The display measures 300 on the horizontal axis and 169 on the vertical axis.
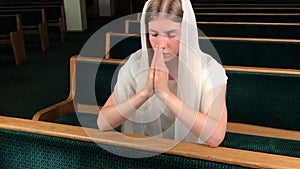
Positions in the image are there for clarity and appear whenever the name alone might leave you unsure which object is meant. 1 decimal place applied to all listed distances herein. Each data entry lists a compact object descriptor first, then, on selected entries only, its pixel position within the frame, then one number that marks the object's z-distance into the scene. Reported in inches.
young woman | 38.6
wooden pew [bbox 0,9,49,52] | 203.8
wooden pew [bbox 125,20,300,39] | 102.9
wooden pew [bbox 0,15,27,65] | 175.0
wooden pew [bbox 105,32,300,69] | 82.4
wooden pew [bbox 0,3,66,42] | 227.6
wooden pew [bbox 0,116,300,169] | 26.6
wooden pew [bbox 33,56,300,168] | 60.7
